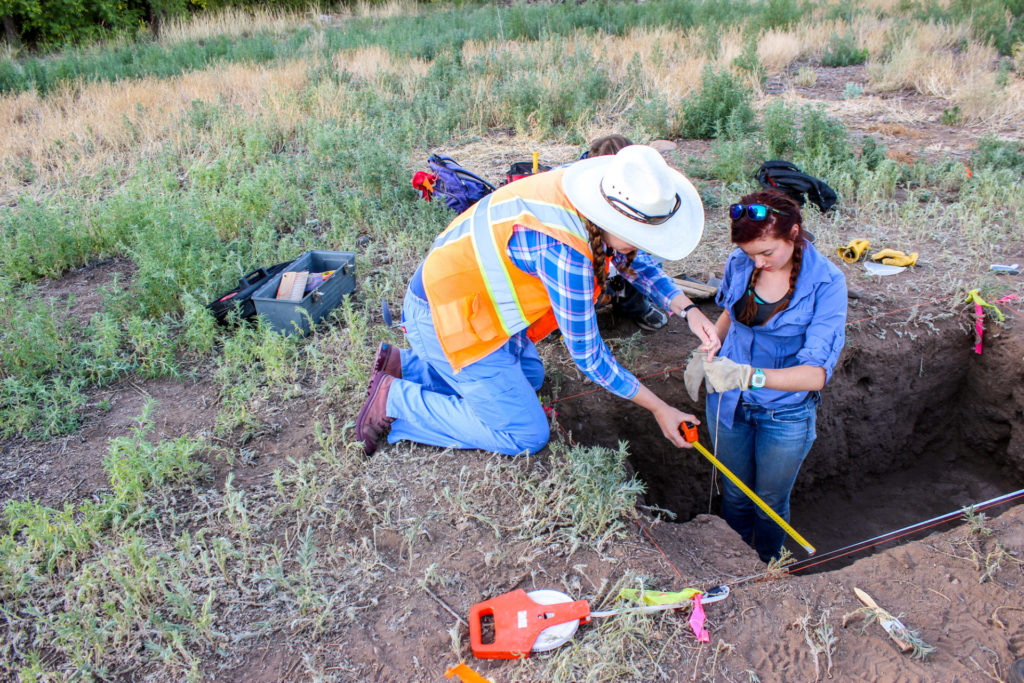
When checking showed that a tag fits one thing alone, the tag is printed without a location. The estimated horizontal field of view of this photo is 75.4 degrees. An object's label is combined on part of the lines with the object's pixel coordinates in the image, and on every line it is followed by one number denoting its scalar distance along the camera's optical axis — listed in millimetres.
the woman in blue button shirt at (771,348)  2562
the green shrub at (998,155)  5434
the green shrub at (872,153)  5688
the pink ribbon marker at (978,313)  3784
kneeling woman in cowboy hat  2426
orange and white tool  2242
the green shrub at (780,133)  5859
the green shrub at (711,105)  6902
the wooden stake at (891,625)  2244
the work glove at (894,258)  4188
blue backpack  4949
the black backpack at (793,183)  4688
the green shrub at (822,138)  5713
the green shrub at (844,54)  9656
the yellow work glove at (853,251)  4285
